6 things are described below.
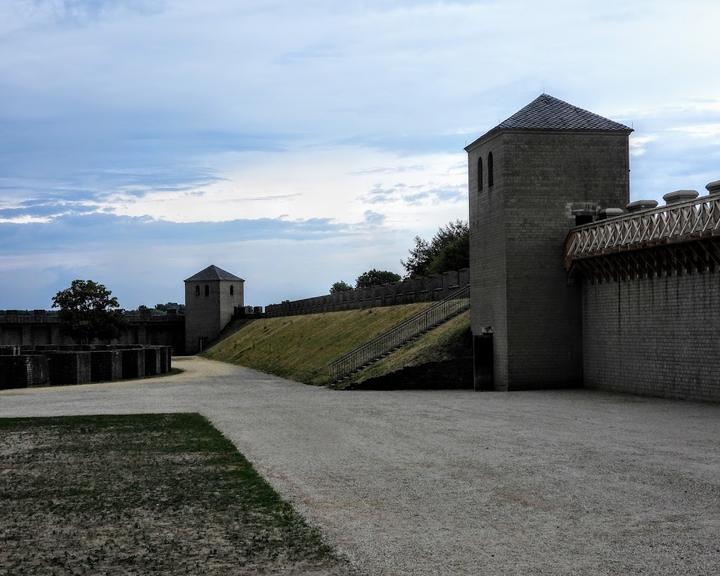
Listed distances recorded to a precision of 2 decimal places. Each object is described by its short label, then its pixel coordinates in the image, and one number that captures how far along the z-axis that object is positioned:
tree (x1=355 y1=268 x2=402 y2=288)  138.50
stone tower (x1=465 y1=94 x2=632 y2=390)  38.28
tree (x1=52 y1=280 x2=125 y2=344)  92.94
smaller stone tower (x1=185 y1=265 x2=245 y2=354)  104.75
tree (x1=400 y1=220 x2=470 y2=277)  98.44
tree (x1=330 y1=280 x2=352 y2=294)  158.88
